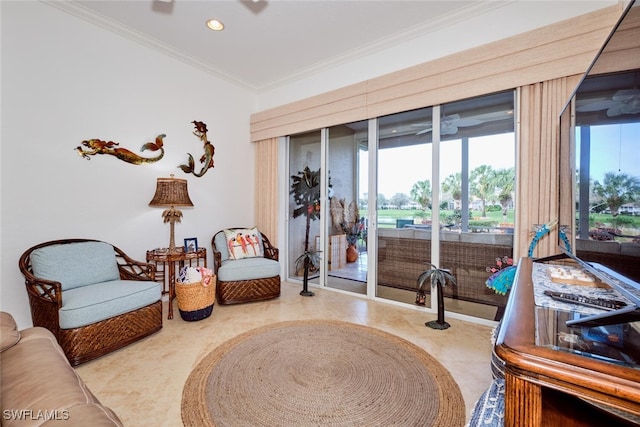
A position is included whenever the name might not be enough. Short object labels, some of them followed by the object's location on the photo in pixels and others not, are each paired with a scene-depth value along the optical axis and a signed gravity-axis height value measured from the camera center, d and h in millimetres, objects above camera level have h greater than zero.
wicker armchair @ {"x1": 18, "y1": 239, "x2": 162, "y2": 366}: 1854 -818
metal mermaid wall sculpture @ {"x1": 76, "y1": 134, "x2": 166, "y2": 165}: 2590 +619
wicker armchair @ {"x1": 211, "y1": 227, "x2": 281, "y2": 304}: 3016 -758
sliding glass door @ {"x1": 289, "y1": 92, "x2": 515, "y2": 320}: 2568 +129
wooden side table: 2711 -494
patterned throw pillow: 3387 -415
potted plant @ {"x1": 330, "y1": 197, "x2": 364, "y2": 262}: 3520 -126
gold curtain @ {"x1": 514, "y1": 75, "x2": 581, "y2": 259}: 2164 +436
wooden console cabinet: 562 -380
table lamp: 2748 +174
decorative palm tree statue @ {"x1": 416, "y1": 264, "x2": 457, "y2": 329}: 2469 -646
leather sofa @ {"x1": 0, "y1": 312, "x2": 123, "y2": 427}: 690 -531
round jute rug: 1457 -1104
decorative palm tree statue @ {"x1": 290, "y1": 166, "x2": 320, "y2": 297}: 3871 +251
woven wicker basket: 2604 -871
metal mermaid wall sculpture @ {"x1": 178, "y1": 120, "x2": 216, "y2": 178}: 3422 +747
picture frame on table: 3022 -409
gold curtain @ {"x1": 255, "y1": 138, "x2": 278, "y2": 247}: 4047 +355
